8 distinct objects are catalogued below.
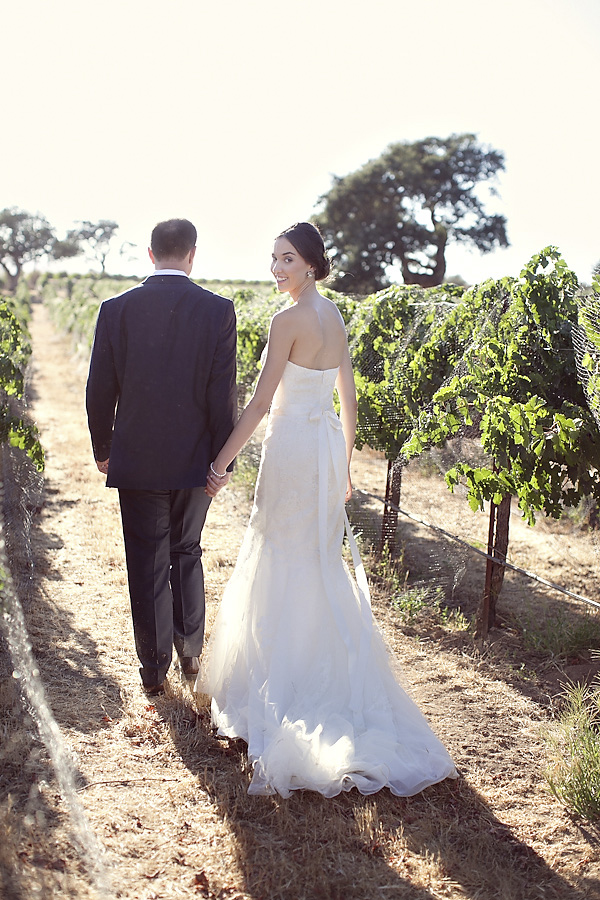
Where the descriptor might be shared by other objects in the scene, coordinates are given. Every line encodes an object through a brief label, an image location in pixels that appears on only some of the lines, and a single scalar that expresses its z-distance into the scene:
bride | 3.01
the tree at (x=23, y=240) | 90.25
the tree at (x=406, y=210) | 37.25
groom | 3.30
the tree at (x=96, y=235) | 94.75
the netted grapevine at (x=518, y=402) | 4.03
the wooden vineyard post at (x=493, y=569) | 4.84
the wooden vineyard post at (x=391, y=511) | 6.07
